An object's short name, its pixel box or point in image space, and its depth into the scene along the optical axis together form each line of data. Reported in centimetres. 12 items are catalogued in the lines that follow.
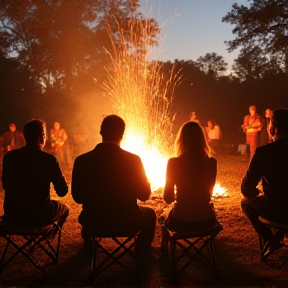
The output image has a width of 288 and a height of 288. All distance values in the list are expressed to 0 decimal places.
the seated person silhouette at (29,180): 398
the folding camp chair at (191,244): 384
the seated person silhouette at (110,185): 380
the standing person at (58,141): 1284
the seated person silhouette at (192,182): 391
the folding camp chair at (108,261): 380
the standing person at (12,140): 1285
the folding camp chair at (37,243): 395
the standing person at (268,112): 1165
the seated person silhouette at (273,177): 398
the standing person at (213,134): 1518
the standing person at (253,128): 1180
